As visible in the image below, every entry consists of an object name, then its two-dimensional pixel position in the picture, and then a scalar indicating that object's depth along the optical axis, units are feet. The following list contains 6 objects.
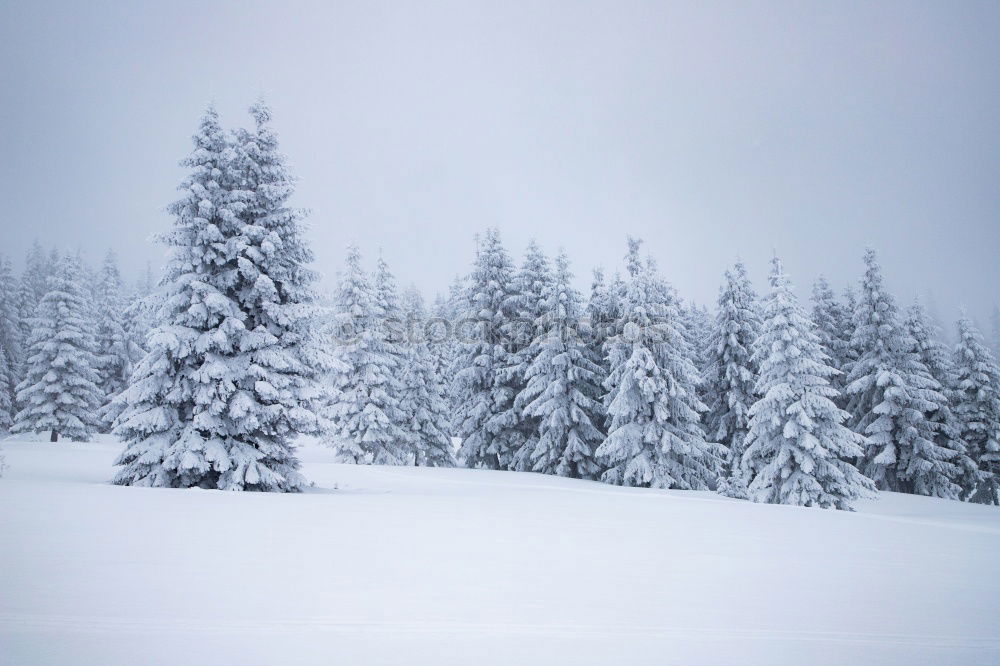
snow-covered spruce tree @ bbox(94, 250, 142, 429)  137.89
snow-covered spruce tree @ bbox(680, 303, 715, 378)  108.27
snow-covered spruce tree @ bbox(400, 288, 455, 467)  111.55
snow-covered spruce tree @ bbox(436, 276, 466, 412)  138.62
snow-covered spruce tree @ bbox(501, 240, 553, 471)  95.66
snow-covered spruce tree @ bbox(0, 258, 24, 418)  139.03
